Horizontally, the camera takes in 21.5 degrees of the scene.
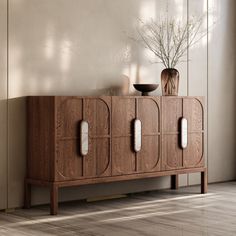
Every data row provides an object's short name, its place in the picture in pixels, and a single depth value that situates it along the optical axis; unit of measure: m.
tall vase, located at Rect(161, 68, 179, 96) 5.92
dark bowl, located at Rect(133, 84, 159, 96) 5.79
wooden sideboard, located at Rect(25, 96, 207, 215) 5.04
